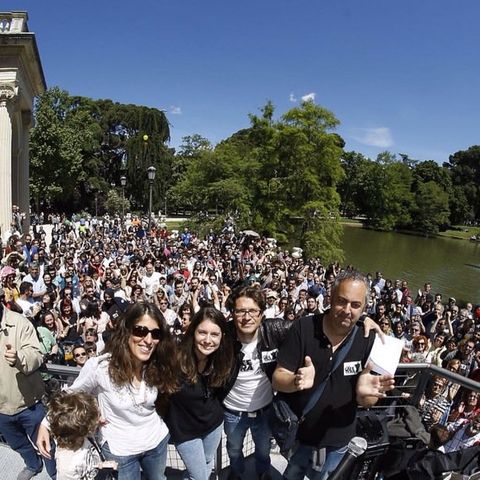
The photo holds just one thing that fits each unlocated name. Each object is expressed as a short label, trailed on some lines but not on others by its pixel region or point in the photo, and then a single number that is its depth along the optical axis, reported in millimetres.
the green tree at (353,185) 81250
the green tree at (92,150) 39312
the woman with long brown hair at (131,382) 2617
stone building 18172
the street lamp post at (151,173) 18328
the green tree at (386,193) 74500
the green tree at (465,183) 81875
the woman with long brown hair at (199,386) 2771
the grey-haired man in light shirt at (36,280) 9516
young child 2377
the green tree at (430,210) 72500
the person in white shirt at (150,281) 10180
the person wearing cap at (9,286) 8273
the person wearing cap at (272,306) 9362
